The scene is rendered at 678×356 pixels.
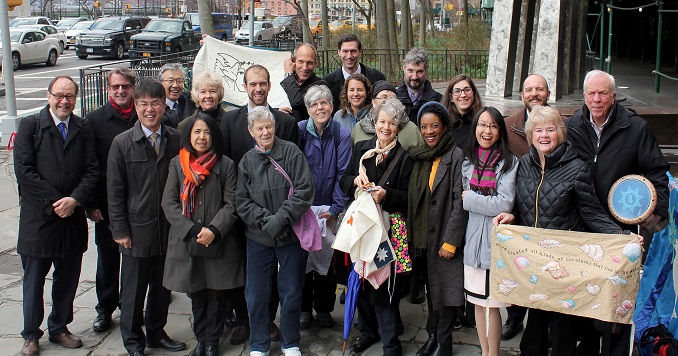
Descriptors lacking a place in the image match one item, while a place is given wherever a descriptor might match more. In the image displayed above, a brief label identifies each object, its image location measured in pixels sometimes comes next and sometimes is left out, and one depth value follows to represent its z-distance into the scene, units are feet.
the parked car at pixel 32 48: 94.89
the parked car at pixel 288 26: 147.43
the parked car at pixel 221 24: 153.48
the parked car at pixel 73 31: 137.96
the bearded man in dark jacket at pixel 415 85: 20.67
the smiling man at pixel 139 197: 17.12
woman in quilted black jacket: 14.60
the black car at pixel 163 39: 106.52
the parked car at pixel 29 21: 134.31
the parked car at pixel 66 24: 156.01
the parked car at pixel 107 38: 114.62
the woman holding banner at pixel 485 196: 15.52
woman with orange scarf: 16.69
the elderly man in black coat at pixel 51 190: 17.28
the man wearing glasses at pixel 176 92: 20.81
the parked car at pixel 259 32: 143.33
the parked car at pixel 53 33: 112.06
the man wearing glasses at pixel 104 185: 18.67
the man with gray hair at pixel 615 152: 15.38
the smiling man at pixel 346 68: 22.91
